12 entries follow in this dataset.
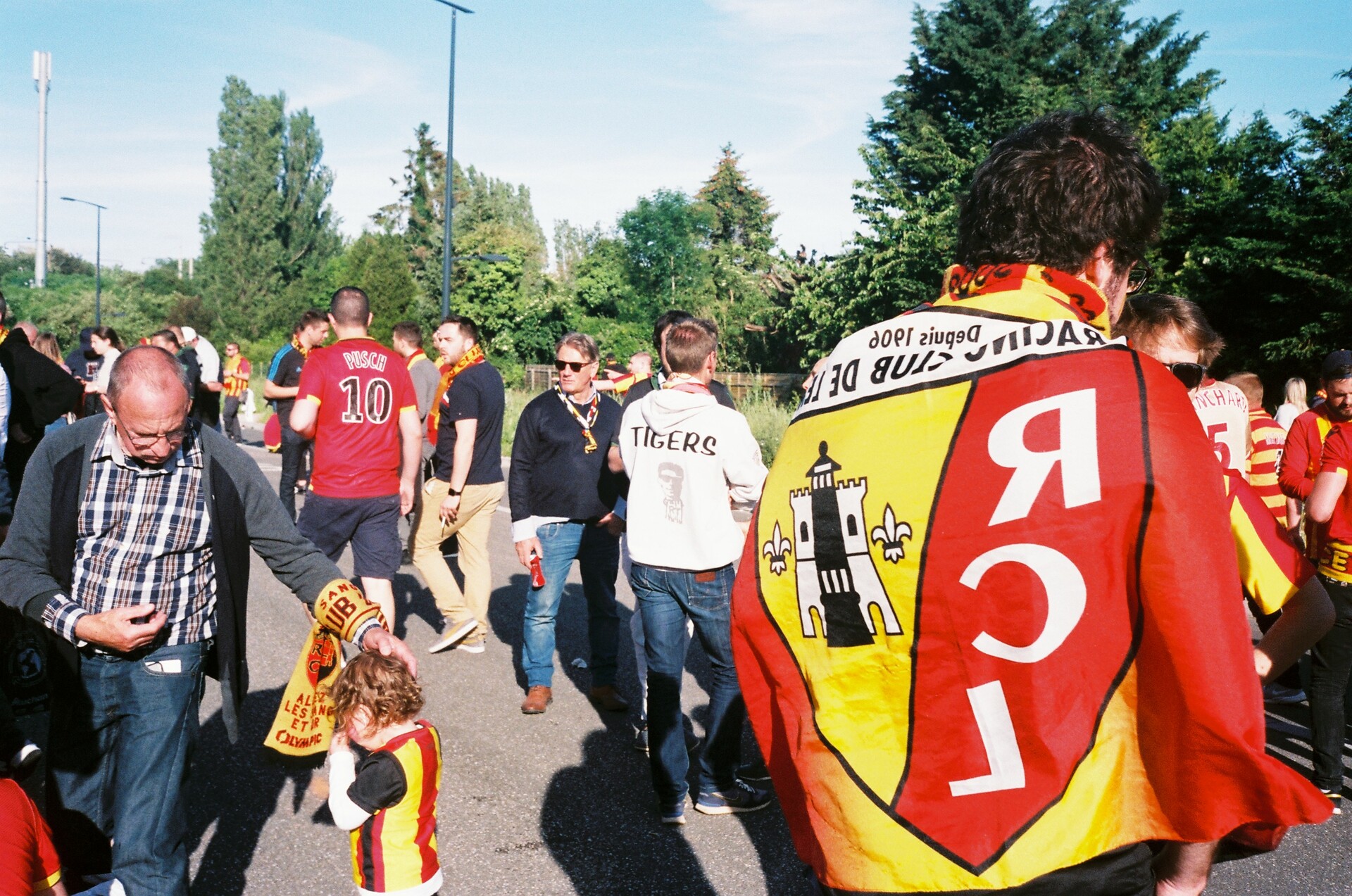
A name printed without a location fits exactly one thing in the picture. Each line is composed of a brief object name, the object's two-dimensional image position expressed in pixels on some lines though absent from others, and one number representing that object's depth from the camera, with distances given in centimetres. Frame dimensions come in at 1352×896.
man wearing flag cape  133
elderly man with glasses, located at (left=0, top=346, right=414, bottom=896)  308
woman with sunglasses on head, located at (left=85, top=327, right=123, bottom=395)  1255
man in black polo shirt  680
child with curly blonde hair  299
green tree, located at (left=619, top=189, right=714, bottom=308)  4112
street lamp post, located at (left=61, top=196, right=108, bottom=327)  4766
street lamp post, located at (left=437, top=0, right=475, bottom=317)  2111
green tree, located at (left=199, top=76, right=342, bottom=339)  6228
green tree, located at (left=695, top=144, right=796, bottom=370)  3456
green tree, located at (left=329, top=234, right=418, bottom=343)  4628
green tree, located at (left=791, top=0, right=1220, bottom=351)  2708
